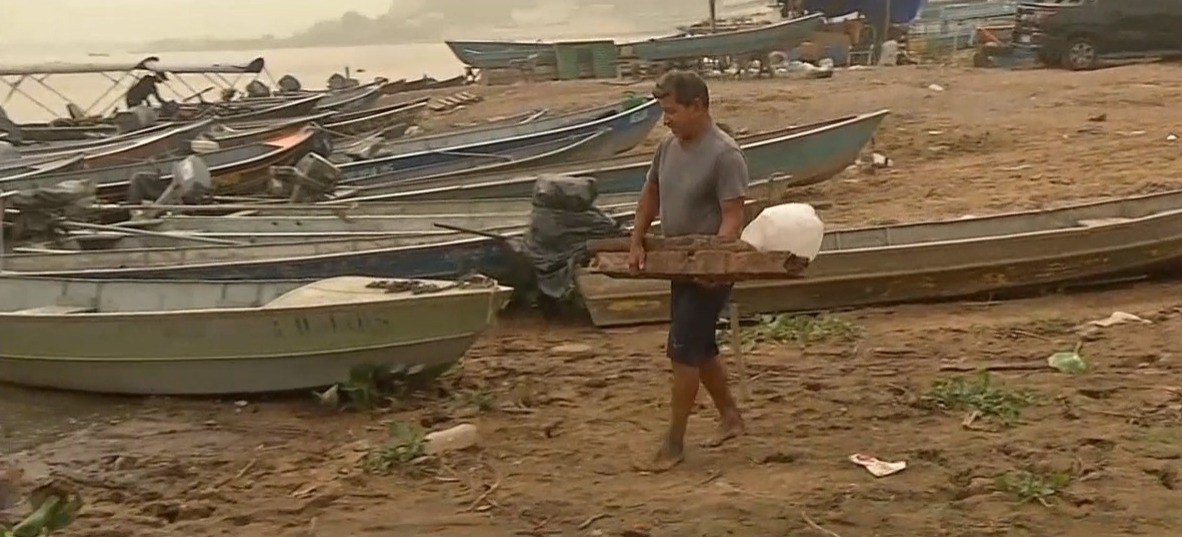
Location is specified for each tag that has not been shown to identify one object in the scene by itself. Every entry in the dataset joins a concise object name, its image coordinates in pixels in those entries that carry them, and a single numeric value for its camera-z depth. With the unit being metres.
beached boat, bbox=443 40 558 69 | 30.31
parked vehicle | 20.05
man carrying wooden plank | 4.73
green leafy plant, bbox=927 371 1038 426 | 5.65
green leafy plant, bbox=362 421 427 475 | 5.46
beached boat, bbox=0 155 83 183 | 11.54
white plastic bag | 4.71
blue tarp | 31.75
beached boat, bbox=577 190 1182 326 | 7.63
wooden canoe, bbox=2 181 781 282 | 7.93
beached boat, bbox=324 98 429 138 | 17.45
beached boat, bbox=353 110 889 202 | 10.94
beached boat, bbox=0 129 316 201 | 11.64
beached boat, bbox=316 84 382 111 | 20.05
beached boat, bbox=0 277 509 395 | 6.44
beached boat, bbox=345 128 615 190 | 12.09
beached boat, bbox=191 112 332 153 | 13.47
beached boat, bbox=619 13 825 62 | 26.23
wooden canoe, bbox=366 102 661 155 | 13.94
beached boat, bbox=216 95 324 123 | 17.98
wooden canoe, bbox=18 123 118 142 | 18.08
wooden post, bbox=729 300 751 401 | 5.54
